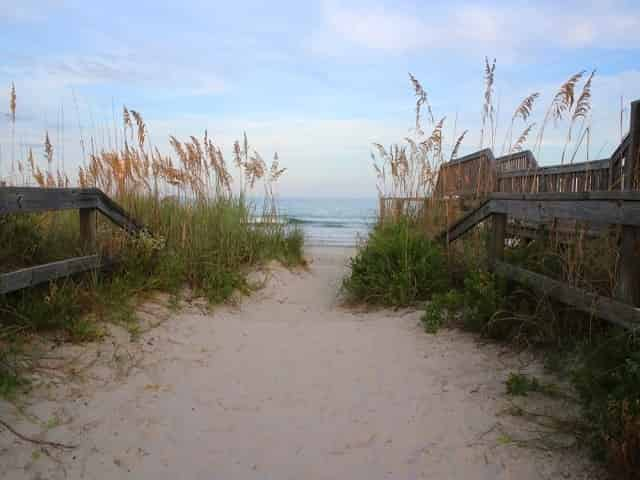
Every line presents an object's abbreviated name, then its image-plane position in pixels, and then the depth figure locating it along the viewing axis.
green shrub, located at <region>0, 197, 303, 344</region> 4.04
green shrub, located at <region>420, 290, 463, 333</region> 4.70
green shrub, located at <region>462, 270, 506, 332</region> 4.27
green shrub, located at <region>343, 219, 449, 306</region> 5.59
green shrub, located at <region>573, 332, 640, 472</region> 2.29
